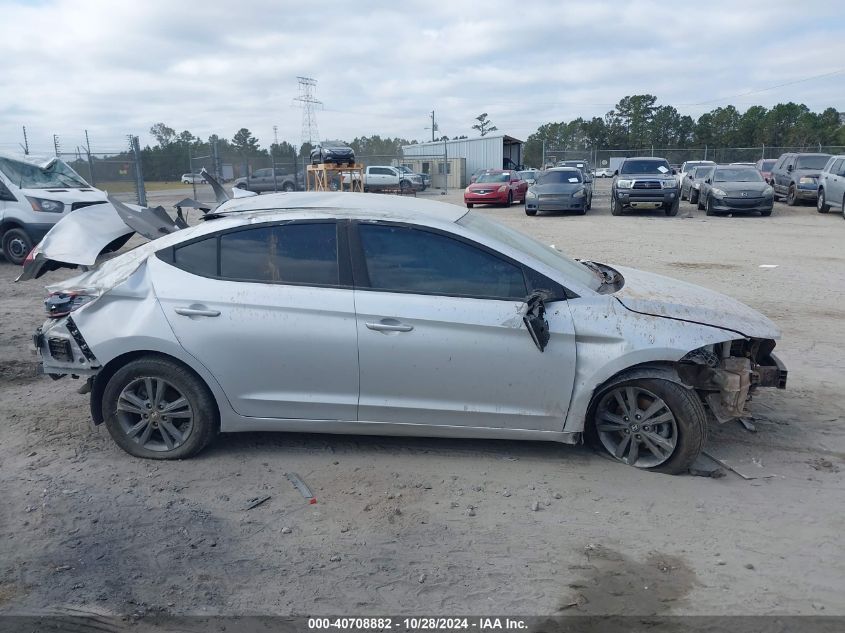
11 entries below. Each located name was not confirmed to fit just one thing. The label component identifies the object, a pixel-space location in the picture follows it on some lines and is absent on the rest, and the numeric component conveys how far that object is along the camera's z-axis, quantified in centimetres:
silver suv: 1973
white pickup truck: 3862
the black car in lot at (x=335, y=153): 2473
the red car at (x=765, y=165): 3138
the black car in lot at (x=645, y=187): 2097
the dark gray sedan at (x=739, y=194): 2017
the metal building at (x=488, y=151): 4722
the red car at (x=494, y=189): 2639
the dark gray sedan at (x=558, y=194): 2175
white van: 1217
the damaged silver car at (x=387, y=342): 412
